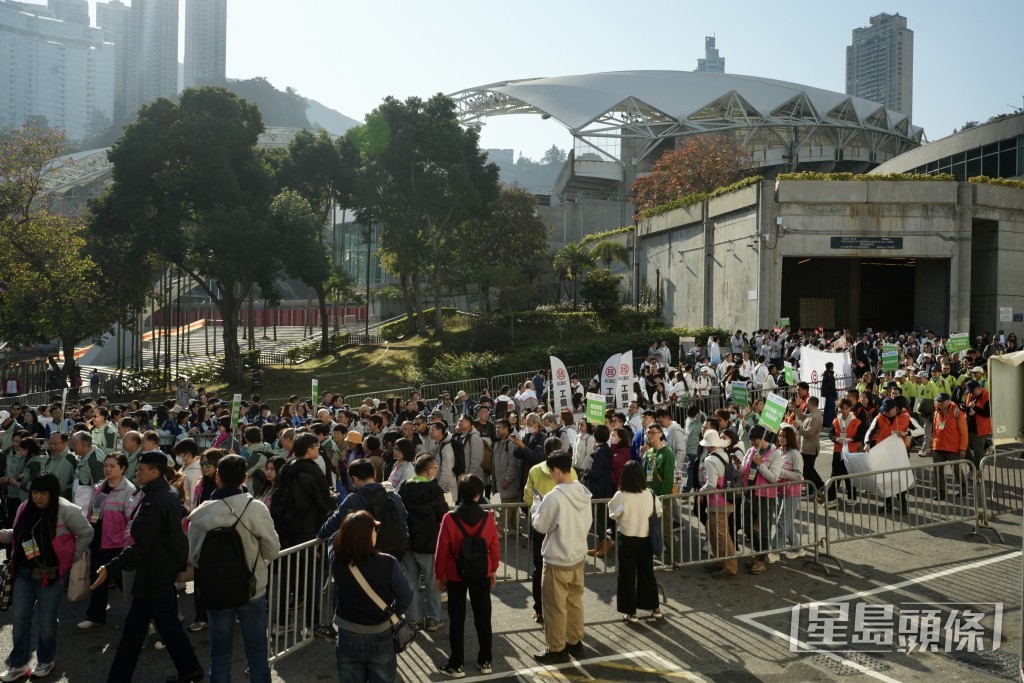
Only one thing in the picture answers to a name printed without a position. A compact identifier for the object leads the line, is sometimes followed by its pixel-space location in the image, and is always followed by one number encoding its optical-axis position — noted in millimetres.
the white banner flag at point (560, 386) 16578
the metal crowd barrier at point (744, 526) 9070
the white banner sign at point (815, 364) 18328
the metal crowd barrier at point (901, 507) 10070
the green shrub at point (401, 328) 48409
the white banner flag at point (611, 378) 16766
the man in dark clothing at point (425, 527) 7441
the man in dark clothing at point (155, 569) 6098
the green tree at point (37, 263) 32062
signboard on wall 28453
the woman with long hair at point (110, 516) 7684
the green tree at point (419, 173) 40469
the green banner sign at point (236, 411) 16948
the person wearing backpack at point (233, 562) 5734
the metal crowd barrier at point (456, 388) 26516
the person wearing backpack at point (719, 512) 9086
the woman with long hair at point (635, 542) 7547
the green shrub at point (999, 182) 29125
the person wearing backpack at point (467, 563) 6645
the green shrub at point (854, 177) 28516
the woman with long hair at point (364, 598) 5105
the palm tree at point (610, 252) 40312
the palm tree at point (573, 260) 41625
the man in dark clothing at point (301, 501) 7469
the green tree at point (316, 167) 44344
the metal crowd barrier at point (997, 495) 10750
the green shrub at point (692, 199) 29672
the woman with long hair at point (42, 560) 6434
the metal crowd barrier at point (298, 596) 6895
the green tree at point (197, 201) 34594
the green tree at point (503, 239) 48156
